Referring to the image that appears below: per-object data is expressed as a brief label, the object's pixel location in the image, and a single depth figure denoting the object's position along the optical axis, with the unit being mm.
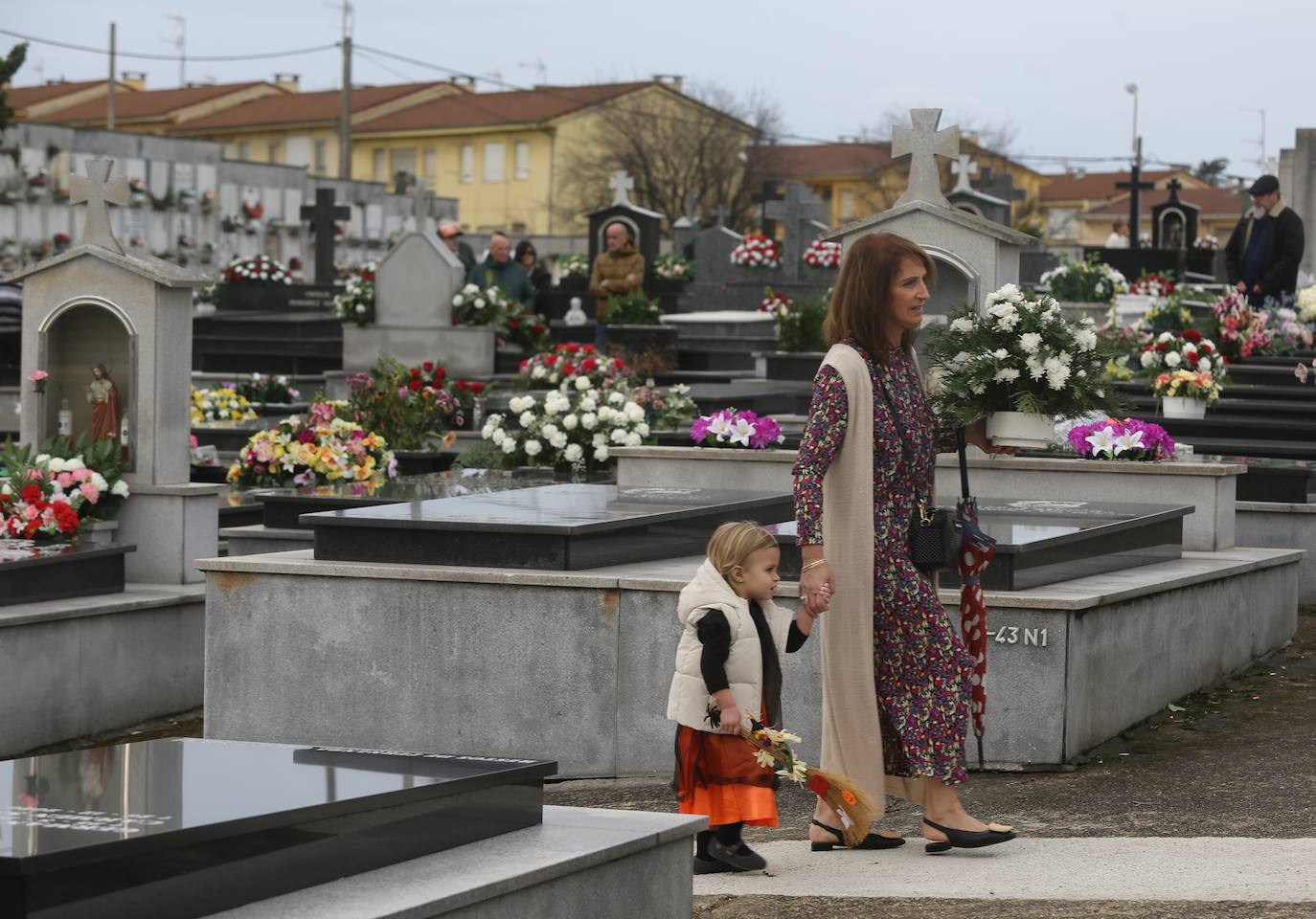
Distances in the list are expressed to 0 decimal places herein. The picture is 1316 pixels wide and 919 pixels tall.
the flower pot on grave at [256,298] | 30703
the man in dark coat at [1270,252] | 18516
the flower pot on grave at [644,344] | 22062
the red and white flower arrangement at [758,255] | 35750
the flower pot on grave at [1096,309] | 26234
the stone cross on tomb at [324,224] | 34531
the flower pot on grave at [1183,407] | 14008
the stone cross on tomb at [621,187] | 33438
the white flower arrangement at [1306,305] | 17641
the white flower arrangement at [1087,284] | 27562
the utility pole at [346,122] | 57312
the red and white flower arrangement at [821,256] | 33844
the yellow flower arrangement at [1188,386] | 13750
